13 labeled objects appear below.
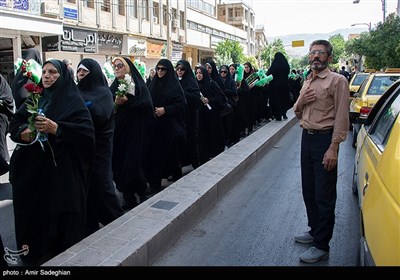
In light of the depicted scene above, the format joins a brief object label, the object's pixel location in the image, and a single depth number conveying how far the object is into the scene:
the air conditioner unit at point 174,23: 37.62
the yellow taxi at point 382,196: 1.99
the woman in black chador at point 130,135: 5.36
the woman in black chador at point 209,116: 8.14
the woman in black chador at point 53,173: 3.65
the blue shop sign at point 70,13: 22.17
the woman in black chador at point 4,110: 6.59
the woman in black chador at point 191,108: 7.10
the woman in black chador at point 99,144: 4.24
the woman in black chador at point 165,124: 6.20
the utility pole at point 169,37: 32.12
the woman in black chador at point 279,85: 13.20
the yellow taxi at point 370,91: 8.97
